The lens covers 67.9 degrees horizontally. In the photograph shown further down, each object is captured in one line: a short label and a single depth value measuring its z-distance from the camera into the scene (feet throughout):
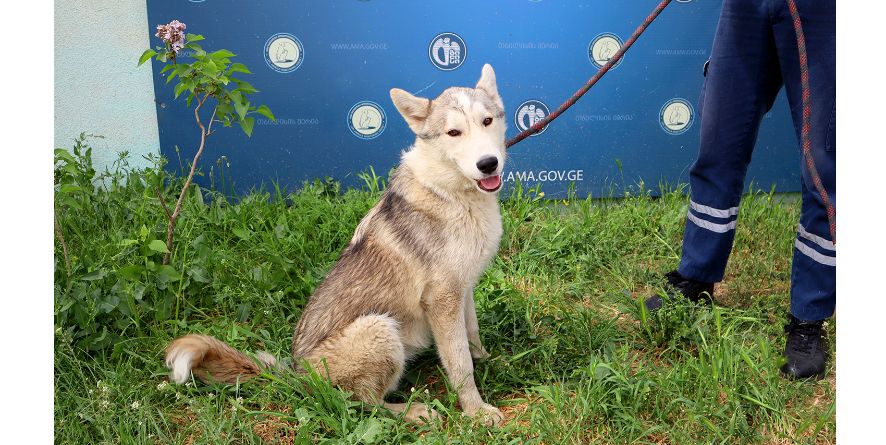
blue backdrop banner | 14.84
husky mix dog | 8.23
